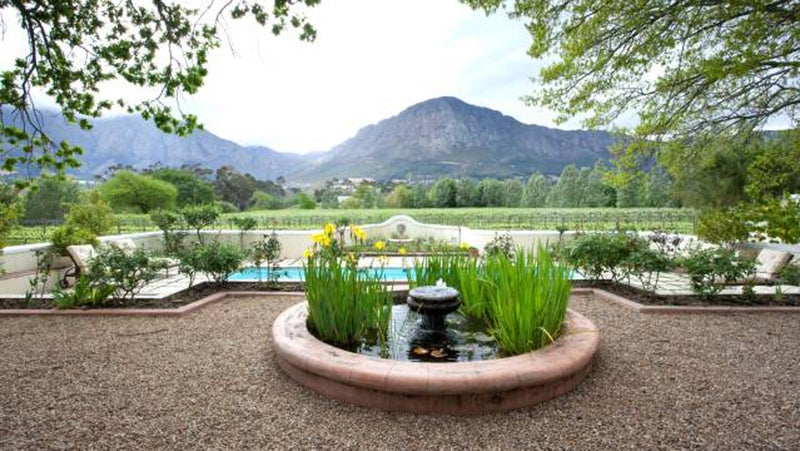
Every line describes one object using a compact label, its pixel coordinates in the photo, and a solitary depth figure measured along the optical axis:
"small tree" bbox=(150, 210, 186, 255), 10.72
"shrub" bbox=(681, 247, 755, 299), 4.87
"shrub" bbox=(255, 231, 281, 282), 6.54
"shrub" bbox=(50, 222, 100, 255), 7.89
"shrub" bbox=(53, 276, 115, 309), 4.88
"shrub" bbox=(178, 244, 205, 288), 5.71
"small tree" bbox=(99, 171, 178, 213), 42.25
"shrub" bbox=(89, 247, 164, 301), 4.91
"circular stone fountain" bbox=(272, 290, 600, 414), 2.34
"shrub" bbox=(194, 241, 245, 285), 5.75
